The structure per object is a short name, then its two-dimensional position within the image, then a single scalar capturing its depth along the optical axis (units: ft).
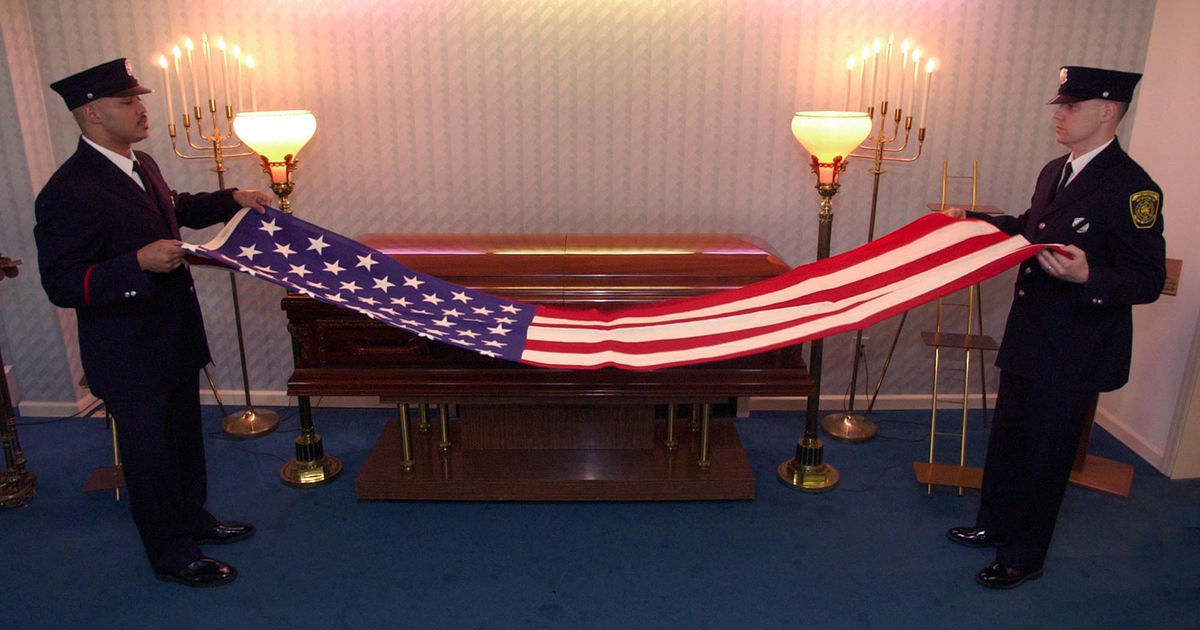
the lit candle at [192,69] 11.27
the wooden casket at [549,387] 9.41
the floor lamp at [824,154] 9.66
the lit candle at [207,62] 11.13
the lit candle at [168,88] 11.22
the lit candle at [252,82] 11.39
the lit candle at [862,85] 12.05
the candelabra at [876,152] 11.72
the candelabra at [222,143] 11.23
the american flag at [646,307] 7.97
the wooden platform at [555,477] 10.41
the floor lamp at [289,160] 10.19
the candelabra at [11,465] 10.45
